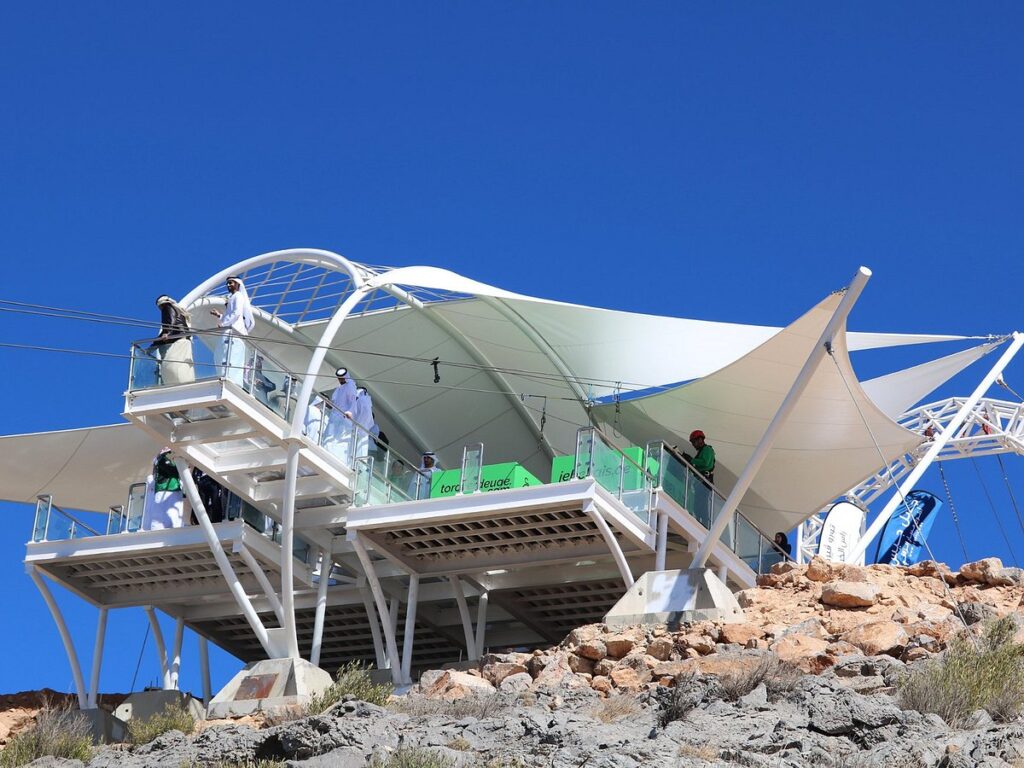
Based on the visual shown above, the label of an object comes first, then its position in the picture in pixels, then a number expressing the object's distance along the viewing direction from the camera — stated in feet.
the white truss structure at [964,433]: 147.74
